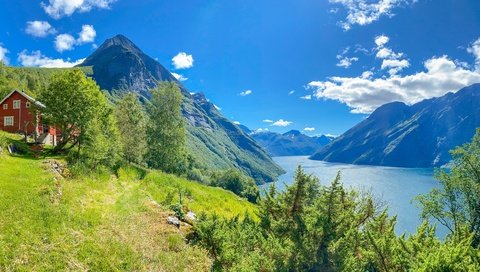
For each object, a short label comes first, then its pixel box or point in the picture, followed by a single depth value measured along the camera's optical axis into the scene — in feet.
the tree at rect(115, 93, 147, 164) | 185.16
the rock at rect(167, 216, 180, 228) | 76.54
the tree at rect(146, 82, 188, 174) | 186.50
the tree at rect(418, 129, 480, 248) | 123.03
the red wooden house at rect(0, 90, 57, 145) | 187.83
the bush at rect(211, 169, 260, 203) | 464.65
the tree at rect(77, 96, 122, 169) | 111.04
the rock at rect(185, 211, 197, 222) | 83.73
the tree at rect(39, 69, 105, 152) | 126.72
